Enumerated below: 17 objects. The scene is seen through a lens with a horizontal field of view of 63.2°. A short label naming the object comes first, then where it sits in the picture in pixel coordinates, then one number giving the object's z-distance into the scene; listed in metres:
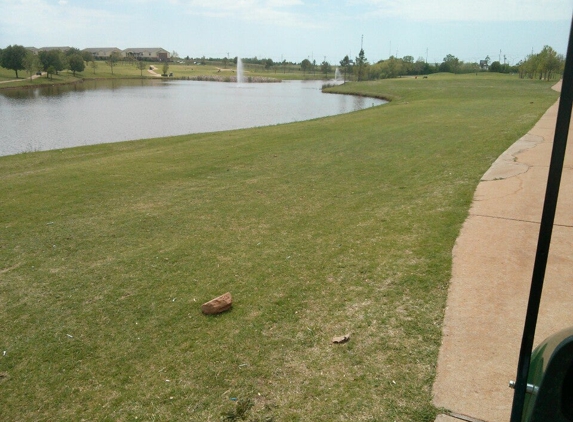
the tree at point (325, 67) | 133.91
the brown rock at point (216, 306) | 4.26
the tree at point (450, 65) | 115.15
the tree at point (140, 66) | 124.26
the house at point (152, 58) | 194.88
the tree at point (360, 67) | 95.94
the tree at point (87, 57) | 117.62
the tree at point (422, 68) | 112.00
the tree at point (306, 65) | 149.98
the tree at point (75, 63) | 95.94
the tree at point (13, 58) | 82.00
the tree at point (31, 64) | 79.75
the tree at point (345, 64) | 121.31
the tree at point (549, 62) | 50.72
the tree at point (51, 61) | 86.31
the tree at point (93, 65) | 109.96
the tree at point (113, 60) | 126.28
